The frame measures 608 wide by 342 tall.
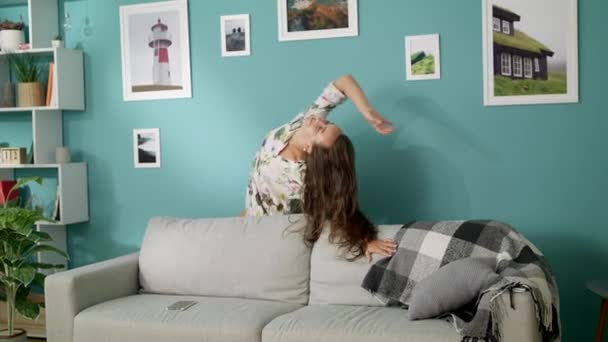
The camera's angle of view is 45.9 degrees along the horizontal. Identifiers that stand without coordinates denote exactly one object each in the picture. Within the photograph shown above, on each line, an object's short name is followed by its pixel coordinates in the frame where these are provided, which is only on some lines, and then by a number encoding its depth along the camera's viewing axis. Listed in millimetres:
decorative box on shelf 4453
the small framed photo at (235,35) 4176
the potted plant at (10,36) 4492
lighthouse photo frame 4320
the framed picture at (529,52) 3615
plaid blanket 2721
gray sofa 2969
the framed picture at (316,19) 3953
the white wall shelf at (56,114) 4391
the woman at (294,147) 3494
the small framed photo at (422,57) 3809
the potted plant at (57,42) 4391
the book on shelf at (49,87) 4441
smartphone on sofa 3264
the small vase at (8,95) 4562
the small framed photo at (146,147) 4434
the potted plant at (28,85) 4449
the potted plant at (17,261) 3838
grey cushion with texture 2764
